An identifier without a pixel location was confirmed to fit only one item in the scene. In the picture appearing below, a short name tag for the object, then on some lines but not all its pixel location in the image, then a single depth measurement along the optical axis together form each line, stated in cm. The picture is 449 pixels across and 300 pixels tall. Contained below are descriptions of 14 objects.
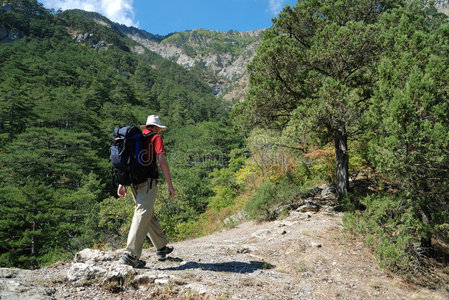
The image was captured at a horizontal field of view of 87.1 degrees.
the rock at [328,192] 790
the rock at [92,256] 298
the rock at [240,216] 933
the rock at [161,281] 237
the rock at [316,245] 465
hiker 282
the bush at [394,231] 388
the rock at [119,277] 235
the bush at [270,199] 742
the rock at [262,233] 558
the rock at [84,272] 242
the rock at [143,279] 241
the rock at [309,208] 690
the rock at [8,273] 235
